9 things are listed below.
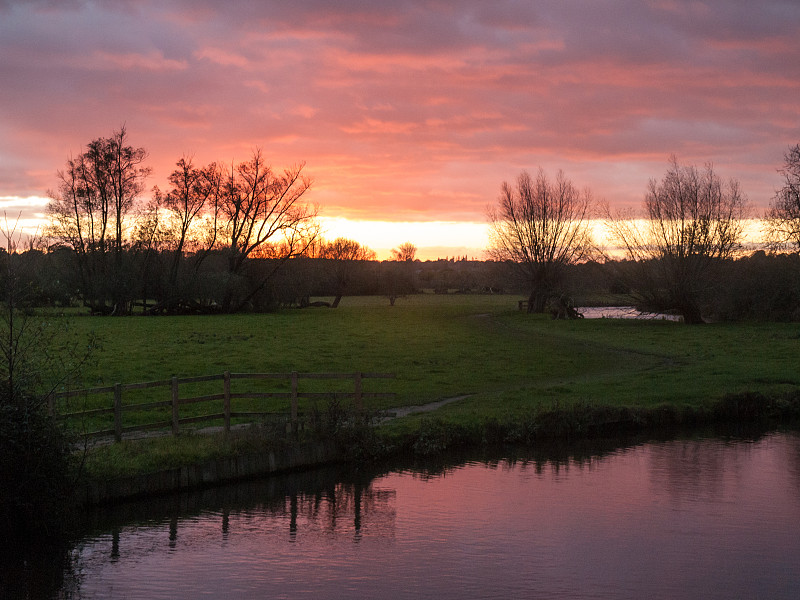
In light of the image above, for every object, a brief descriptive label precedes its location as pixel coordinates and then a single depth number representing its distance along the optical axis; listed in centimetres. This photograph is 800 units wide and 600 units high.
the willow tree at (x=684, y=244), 5522
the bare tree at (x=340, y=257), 10200
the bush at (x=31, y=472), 1148
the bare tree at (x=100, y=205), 7225
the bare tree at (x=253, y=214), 8275
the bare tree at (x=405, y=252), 16512
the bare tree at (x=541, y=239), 6800
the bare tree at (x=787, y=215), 4731
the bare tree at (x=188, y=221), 7694
